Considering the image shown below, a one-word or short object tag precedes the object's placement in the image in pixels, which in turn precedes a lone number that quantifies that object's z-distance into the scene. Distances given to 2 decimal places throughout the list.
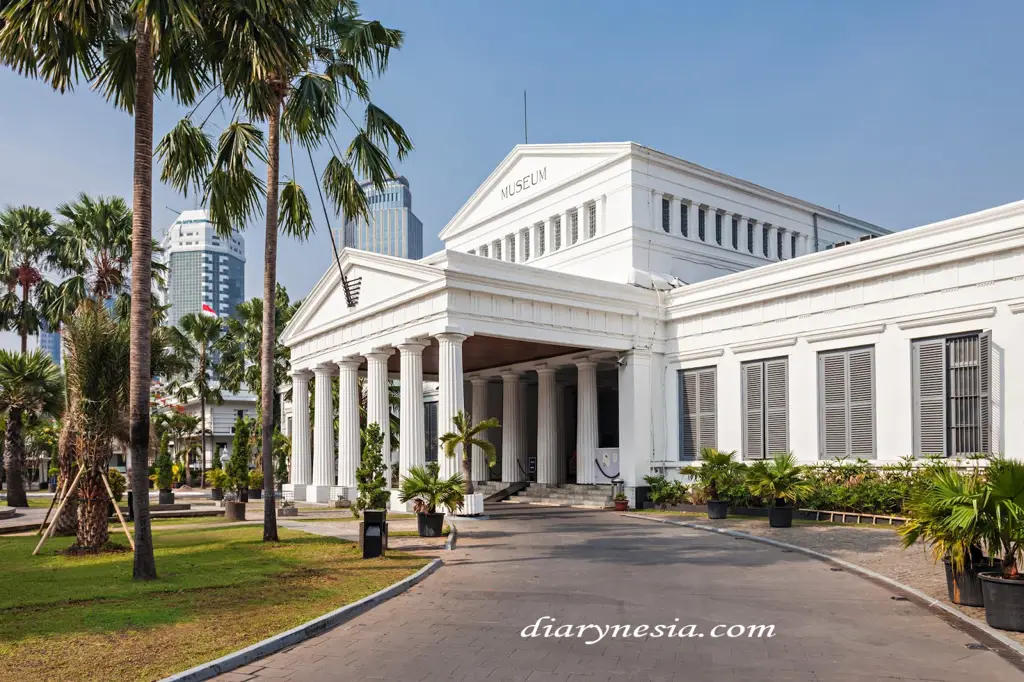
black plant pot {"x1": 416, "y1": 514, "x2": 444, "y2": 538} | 21.38
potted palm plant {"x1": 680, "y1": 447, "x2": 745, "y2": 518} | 26.81
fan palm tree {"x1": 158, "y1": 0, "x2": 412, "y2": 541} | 15.35
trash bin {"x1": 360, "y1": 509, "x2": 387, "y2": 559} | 16.84
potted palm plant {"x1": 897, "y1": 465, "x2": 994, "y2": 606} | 10.79
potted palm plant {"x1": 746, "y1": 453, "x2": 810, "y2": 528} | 22.59
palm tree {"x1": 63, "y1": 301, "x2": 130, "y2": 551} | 17.88
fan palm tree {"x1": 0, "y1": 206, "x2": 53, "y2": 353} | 40.47
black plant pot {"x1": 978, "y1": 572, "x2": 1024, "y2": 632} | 9.79
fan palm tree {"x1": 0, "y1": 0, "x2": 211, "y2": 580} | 13.51
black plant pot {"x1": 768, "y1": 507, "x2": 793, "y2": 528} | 22.69
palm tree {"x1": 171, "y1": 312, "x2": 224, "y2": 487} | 56.62
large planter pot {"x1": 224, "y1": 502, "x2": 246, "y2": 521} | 27.56
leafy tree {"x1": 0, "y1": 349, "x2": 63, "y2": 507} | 34.47
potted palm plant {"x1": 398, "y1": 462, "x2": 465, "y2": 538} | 21.36
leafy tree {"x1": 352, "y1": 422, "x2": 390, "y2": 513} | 20.02
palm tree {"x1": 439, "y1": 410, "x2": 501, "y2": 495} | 25.97
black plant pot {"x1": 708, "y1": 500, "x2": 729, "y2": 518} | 25.64
